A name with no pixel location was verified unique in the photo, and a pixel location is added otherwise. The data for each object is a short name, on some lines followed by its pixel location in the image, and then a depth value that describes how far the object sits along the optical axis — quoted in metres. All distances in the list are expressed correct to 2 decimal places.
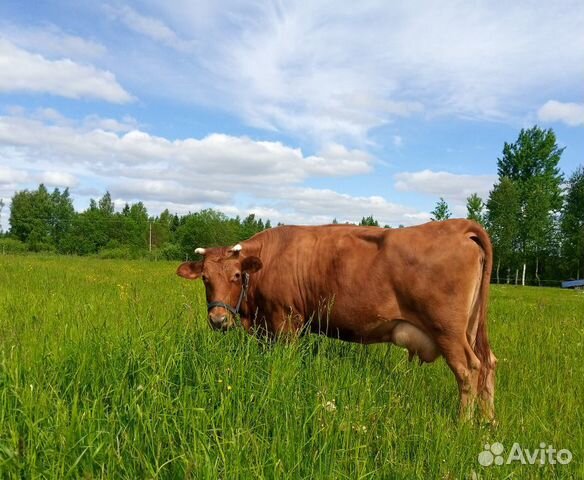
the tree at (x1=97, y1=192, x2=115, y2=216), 118.84
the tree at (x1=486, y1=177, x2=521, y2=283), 54.00
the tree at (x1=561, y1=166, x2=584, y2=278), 57.38
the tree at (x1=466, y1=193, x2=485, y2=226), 57.44
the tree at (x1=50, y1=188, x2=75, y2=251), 95.88
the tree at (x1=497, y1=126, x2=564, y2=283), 54.41
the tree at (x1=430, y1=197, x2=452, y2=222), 58.94
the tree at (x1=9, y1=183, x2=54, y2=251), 92.88
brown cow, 5.07
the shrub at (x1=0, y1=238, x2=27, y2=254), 67.69
